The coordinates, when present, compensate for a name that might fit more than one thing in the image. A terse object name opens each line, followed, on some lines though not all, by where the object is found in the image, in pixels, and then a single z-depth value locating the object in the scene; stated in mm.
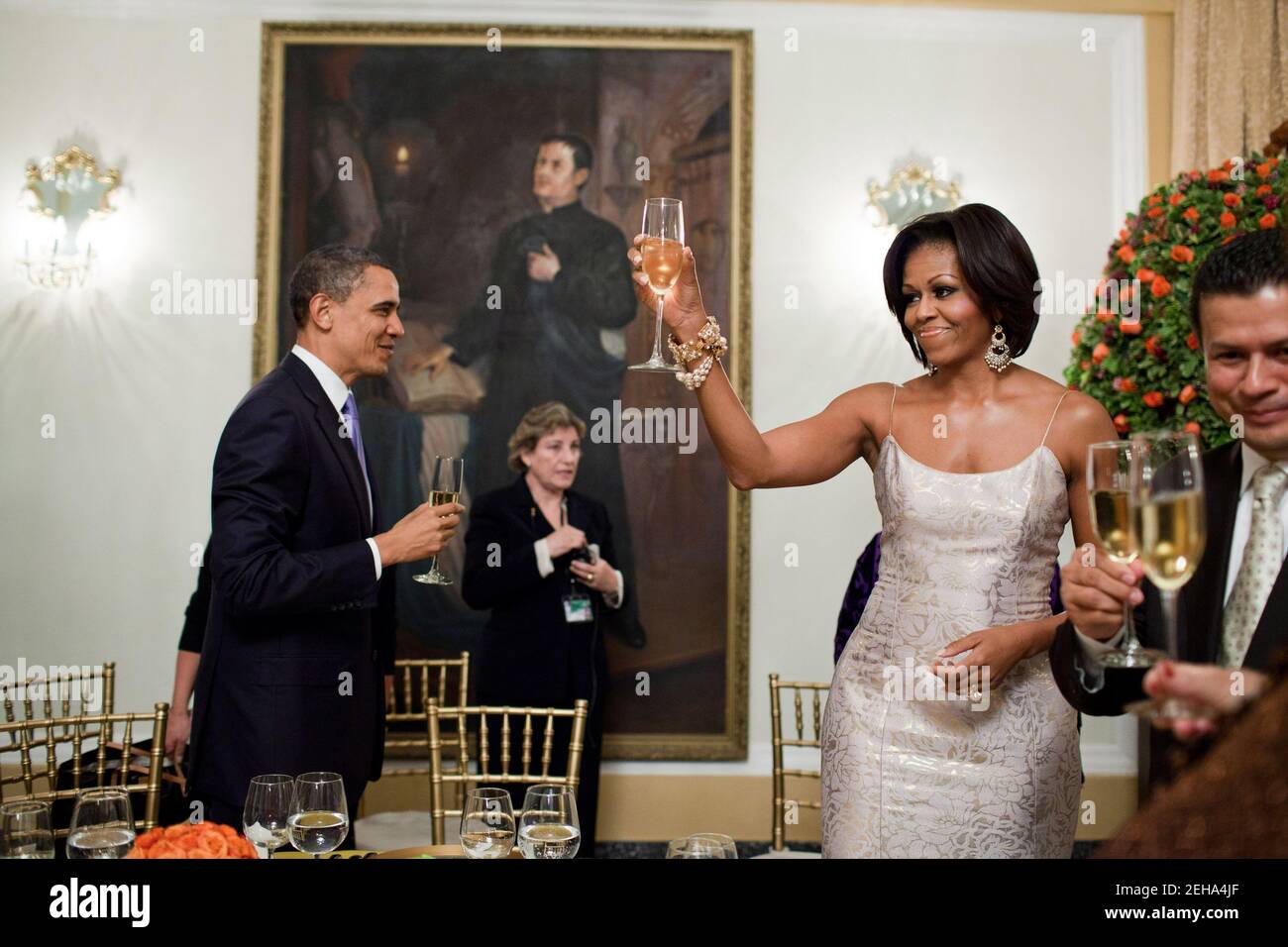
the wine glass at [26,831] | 1587
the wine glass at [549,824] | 1763
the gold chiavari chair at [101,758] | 2709
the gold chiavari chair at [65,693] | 4820
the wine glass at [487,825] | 1764
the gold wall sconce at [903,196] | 4992
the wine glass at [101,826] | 1616
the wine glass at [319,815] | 1732
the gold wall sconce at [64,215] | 4918
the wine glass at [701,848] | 1649
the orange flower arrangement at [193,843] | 1481
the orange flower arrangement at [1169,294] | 3439
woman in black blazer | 4035
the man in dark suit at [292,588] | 2492
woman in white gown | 2084
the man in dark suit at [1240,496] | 1457
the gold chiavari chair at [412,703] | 4477
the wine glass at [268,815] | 1748
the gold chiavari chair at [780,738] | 3322
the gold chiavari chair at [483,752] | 2852
